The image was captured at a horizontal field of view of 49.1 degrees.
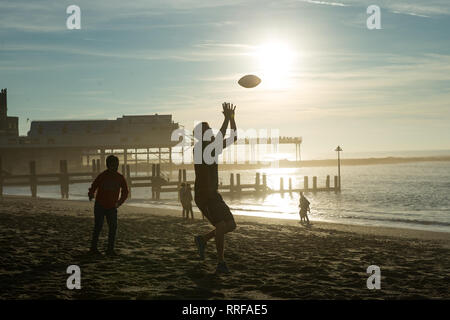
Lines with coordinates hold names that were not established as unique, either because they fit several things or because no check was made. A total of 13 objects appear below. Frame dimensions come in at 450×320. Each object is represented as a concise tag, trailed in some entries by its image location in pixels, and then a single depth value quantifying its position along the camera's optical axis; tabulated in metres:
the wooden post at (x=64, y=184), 43.83
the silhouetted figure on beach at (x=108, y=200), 8.05
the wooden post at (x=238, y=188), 49.34
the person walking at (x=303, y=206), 20.94
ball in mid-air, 9.14
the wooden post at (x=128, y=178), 45.89
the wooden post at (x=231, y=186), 48.53
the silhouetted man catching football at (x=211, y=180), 6.58
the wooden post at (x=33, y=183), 42.81
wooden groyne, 43.26
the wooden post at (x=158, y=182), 45.01
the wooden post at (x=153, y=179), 45.38
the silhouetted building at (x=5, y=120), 77.22
